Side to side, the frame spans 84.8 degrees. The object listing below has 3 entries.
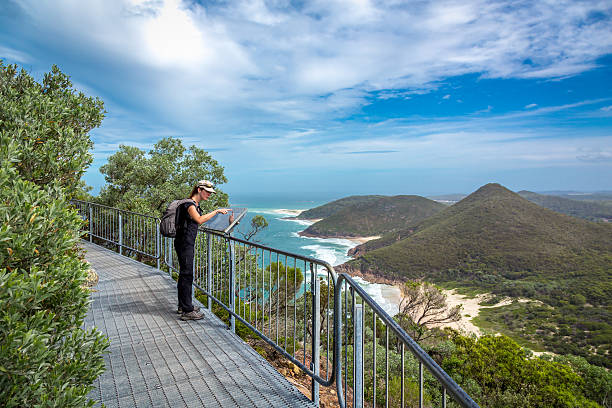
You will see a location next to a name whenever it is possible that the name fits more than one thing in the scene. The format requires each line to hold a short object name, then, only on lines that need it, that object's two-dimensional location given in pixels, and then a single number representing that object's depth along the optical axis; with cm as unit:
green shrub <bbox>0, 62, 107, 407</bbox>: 136
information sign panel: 396
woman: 404
